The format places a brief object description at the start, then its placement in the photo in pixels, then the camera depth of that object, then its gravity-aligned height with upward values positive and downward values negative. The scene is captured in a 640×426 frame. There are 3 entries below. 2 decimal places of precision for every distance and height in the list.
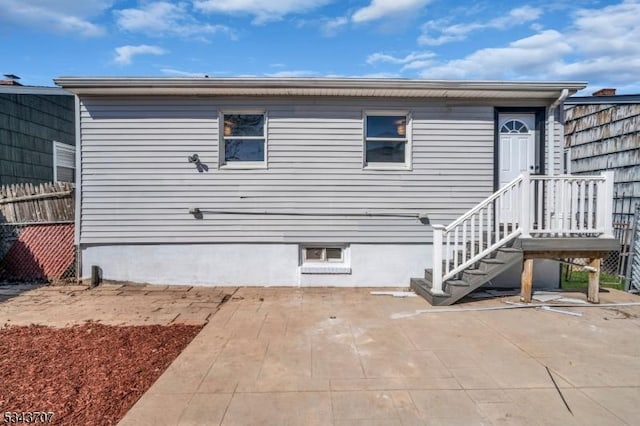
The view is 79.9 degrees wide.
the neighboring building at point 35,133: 8.83 +1.56
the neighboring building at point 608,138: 8.06 +1.55
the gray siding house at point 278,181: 6.62 +0.32
